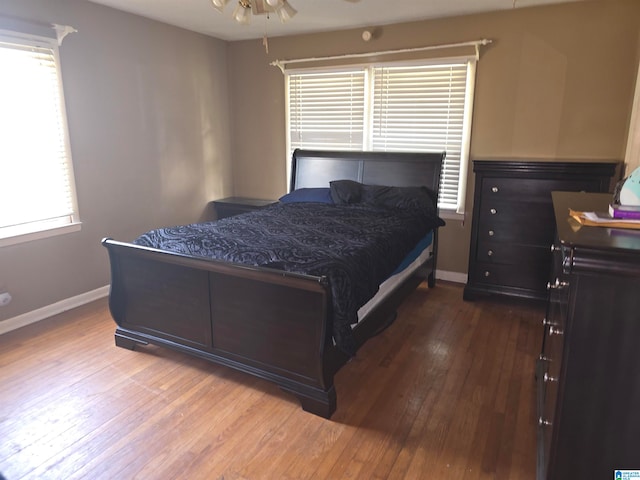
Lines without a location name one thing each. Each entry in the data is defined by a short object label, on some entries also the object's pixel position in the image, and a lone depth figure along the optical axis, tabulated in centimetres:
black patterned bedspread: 219
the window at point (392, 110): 395
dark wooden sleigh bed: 216
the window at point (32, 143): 300
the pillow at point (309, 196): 409
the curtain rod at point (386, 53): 368
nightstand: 464
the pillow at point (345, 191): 391
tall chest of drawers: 323
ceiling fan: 237
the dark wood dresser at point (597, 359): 117
